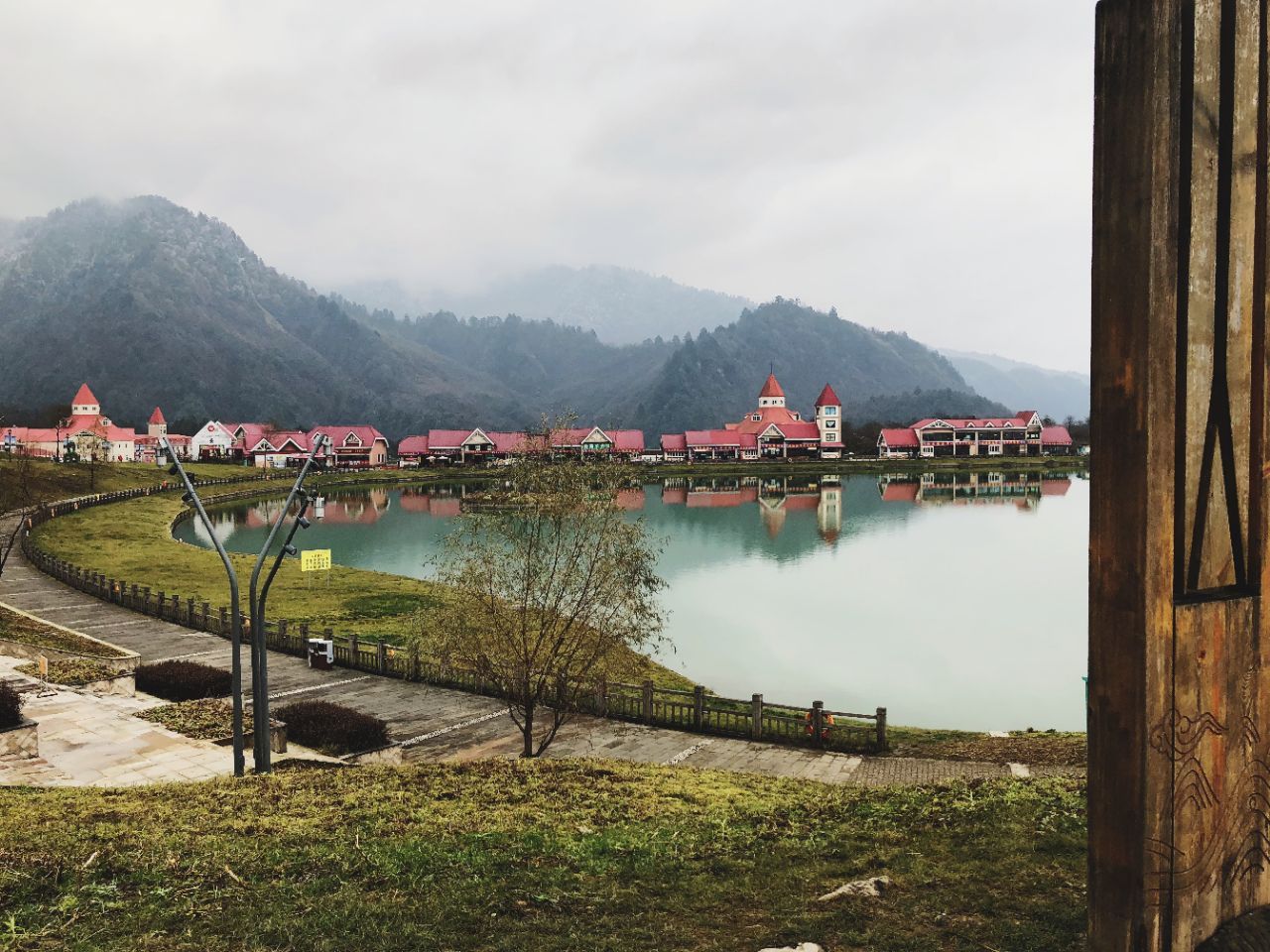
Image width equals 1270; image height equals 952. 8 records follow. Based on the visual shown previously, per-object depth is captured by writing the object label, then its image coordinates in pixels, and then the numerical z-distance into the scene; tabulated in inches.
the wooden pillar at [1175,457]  102.8
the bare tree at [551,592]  548.4
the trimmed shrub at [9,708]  461.7
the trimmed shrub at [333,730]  560.7
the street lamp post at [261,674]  449.4
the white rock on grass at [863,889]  204.2
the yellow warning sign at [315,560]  1296.8
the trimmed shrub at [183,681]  650.2
